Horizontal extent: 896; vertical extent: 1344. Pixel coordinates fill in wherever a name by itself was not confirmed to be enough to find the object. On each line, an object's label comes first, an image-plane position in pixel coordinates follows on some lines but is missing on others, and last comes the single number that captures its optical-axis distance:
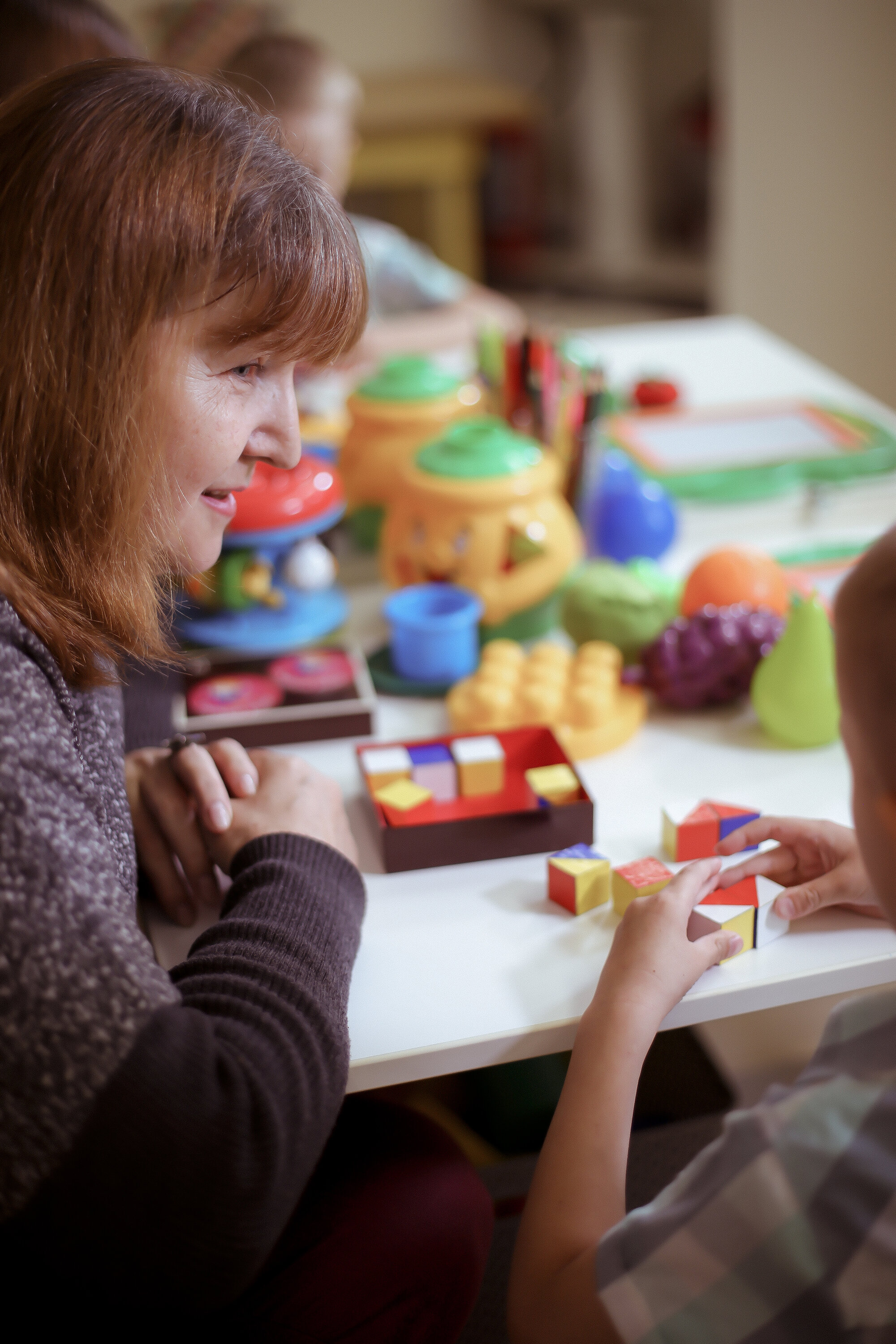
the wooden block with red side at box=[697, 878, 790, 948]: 0.66
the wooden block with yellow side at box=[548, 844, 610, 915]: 0.69
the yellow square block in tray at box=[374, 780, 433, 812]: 0.78
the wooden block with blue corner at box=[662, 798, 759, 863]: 0.73
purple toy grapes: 0.91
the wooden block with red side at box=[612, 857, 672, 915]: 0.68
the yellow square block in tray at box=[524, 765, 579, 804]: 0.76
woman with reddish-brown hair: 0.50
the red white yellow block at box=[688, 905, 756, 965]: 0.65
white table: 0.62
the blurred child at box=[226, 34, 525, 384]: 1.83
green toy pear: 0.85
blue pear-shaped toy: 1.16
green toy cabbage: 0.98
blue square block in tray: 0.82
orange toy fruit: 1.01
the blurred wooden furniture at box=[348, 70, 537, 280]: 3.71
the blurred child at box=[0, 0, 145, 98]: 1.29
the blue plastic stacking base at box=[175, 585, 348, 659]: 1.04
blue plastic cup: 0.97
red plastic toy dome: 1.03
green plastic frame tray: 1.30
